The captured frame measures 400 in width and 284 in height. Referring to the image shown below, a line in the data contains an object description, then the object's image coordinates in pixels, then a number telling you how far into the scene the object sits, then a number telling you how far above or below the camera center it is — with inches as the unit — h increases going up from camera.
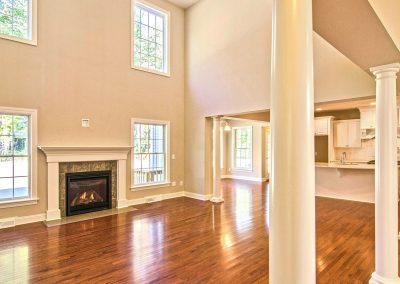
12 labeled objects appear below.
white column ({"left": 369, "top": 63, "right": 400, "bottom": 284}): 98.4 -13.1
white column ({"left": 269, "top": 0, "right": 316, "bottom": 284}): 45.4 -1.1
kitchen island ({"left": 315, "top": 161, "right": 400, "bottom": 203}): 252.8 -39.0
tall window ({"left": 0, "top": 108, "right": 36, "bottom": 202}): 185.5 -7.7
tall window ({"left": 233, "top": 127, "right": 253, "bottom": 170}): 428.8 -6.7
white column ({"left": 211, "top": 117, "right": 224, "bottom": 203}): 267.0 -14.6
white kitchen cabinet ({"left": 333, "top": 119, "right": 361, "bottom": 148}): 285.0 +11.9
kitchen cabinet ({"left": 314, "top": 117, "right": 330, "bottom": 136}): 295.1 +21.4
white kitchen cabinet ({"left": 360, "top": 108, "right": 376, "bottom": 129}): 268.1 +27.3
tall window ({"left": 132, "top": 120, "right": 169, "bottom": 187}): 257.8 -8.8
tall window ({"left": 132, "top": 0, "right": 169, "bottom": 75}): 261.5 +115.1
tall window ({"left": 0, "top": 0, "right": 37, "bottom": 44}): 188.7 +96.1
